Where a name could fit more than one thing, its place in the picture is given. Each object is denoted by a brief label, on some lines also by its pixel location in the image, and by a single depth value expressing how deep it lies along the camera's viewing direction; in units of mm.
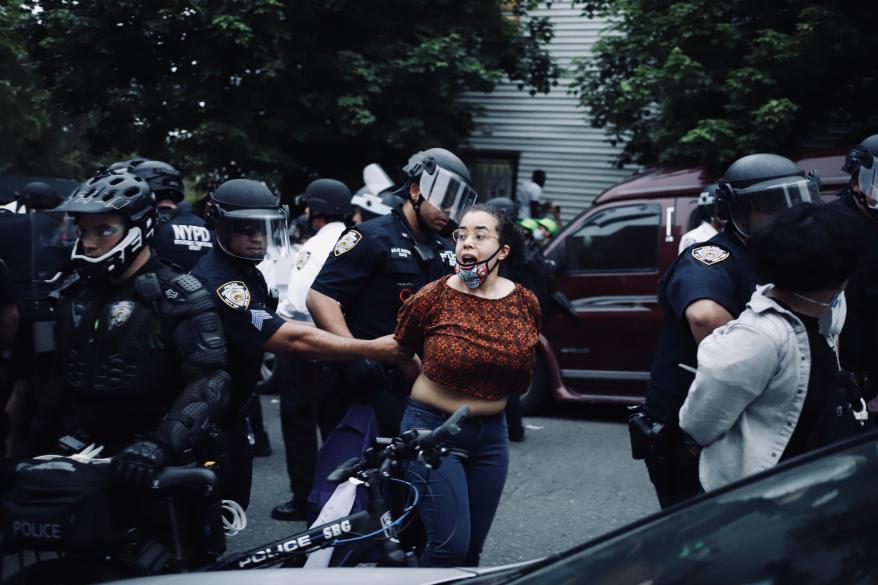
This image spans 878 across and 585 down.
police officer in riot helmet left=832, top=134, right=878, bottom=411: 3730
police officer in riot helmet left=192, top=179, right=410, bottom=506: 3637
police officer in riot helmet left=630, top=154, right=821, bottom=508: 3117
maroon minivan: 7797
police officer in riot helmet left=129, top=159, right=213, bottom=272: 5215
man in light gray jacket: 2562
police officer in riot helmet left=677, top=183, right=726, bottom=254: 5918
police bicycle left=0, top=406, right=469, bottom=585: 2664
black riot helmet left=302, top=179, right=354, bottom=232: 6062
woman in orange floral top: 3299
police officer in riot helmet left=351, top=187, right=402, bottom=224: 6496
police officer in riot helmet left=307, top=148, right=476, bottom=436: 3959
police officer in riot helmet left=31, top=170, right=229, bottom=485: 3021
